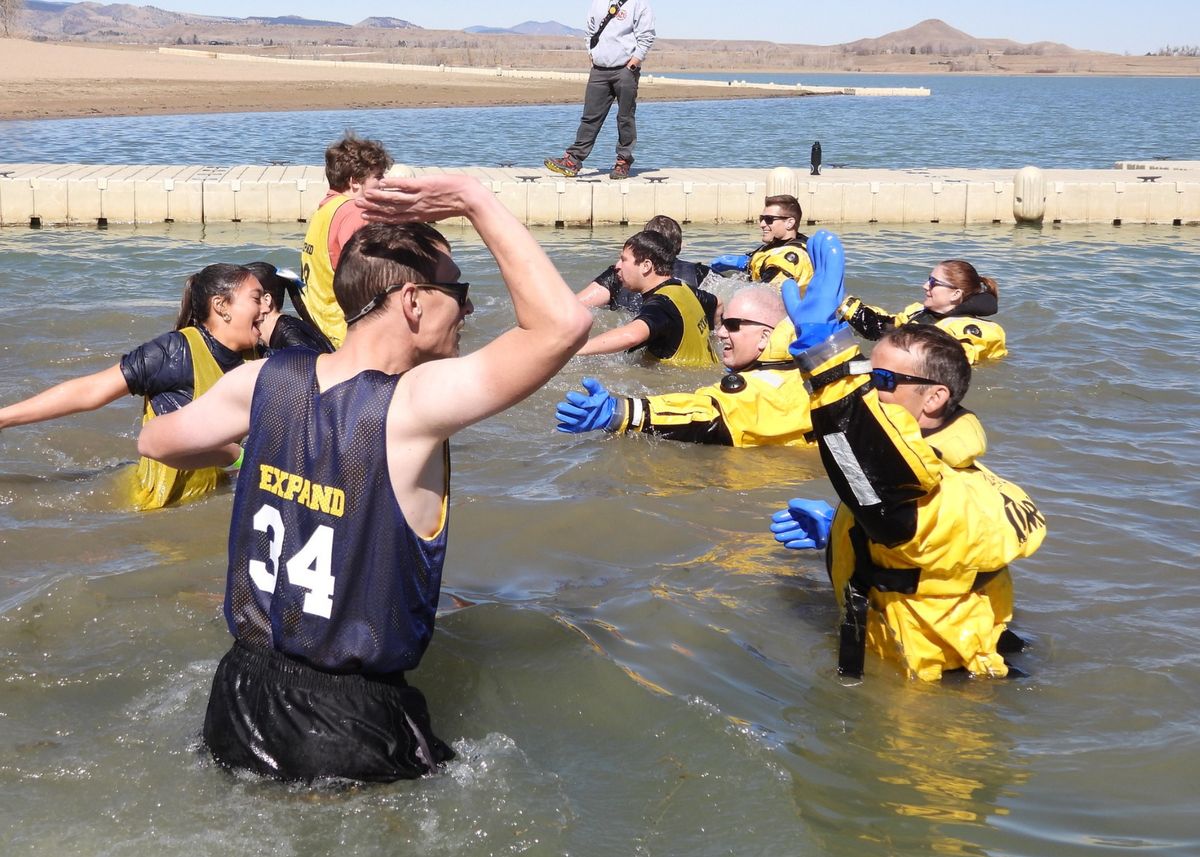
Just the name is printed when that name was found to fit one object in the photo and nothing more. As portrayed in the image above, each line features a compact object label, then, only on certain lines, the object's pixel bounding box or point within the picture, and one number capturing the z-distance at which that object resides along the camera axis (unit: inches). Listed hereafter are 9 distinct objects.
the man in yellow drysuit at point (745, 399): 259.4
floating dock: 569.6
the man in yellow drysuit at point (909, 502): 141.3
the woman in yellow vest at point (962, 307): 332.8
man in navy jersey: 105.7
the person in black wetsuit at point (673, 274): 314.8
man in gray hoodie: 576.7
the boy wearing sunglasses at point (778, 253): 348.2
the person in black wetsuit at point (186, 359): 206.8
